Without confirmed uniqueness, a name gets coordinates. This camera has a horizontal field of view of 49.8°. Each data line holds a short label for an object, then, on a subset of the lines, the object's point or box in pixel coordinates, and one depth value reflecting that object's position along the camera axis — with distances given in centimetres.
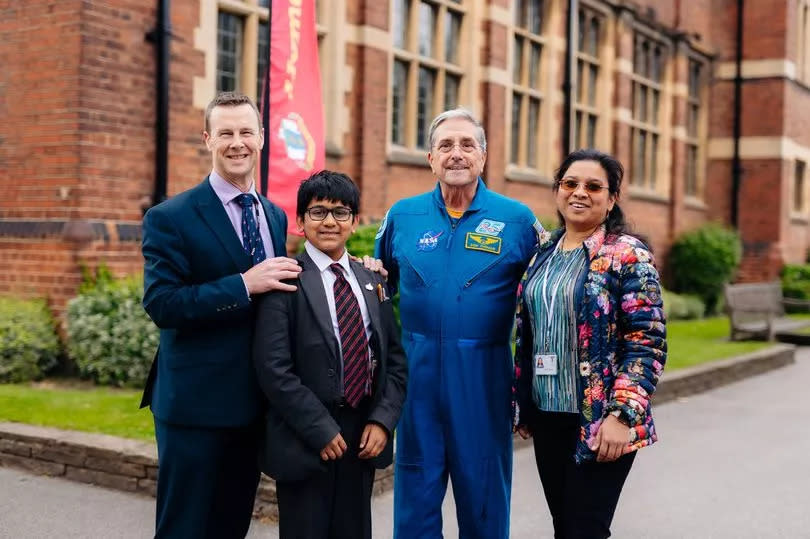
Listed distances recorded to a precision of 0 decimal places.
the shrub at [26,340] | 748
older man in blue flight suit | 341
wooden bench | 1432
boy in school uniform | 282
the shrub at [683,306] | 1762
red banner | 720
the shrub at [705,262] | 1930
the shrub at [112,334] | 743
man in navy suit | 286
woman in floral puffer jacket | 299
